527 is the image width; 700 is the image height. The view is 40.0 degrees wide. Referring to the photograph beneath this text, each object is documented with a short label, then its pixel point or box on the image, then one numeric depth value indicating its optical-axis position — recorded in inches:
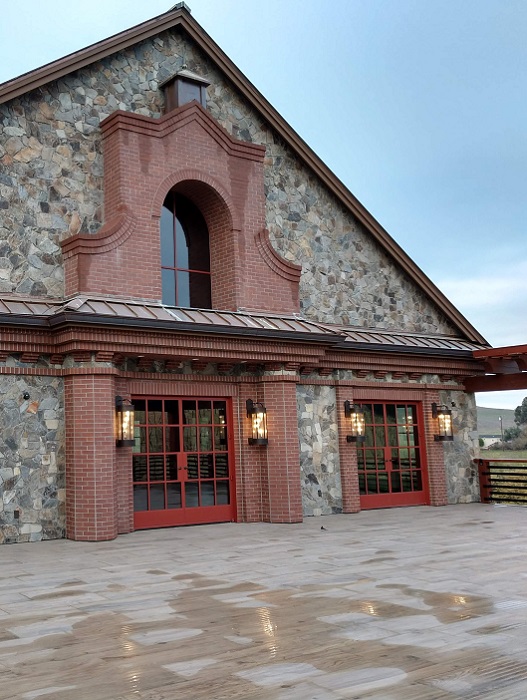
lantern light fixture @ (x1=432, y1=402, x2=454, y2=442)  680.4
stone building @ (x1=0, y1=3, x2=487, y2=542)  475.5
